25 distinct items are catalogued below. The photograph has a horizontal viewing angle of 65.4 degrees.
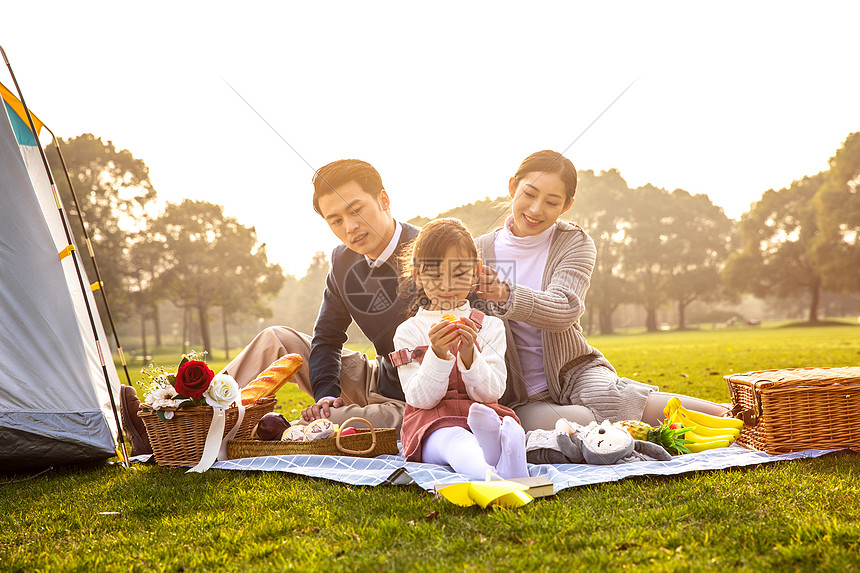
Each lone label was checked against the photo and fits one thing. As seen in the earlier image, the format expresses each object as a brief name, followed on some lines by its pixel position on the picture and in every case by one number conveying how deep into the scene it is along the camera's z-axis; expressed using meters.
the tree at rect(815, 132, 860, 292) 28.23
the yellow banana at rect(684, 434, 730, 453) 3.51
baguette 3.89
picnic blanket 2.82
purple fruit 3.79
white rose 3.46
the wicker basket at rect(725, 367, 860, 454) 3.38
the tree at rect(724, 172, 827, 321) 33.09
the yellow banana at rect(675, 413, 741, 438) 3.68
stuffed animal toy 3.14
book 2.55
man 4.07
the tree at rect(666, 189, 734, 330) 33.62
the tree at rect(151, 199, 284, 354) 23.67
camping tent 3.63
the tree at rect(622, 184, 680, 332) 30.56
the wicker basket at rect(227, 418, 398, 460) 3.49
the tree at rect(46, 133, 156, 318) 22.48
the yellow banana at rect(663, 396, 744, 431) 3.76
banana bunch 3.58
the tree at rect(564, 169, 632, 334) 24.02
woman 3.68
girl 2.86
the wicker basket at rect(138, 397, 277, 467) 3.49
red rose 3.45
